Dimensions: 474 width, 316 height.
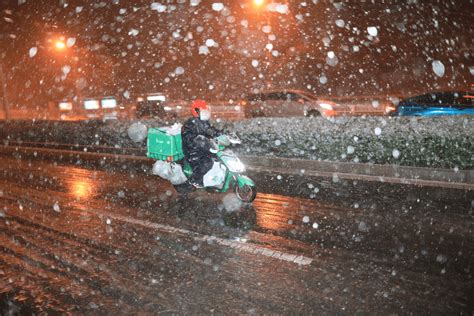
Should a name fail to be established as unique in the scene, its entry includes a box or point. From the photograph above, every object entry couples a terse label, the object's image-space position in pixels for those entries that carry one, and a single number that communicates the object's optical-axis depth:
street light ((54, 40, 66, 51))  27.62
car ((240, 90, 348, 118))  18.30
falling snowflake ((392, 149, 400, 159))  9.26
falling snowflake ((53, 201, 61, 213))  6.74
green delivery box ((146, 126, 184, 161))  6.81
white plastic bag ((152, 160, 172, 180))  7.09
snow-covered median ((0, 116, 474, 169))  8.70
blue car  12.65
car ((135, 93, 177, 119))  21.27
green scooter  6.62
